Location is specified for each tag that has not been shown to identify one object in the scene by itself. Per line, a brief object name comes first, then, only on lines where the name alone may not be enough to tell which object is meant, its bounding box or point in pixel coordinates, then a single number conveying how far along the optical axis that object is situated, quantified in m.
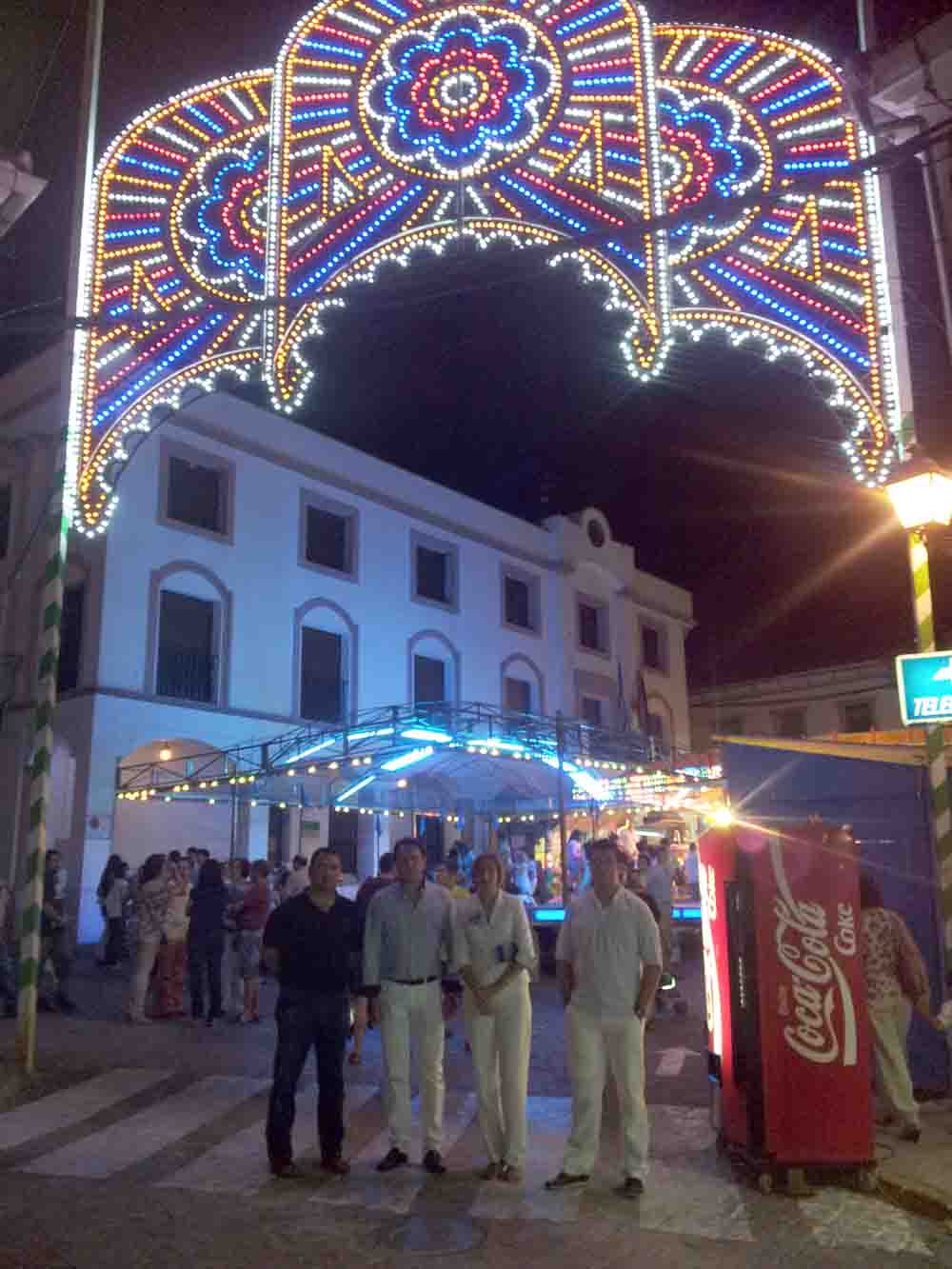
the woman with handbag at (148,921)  11.70
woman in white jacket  6.09
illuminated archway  9.70
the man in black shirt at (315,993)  6.13
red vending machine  5.76
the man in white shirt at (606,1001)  5.85
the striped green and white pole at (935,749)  7.70
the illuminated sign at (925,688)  7.55
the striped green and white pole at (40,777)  8.80
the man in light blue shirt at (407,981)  6.26
